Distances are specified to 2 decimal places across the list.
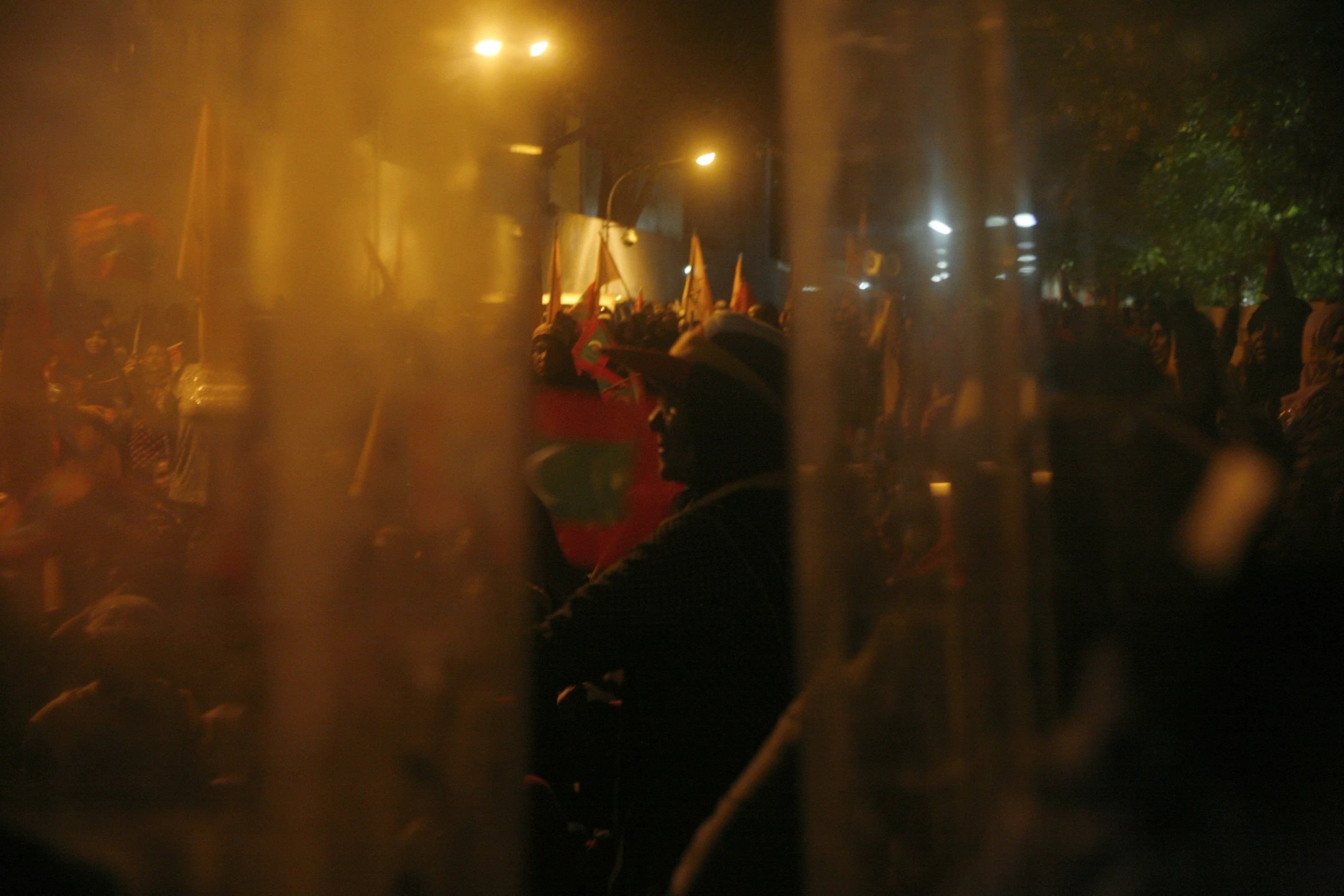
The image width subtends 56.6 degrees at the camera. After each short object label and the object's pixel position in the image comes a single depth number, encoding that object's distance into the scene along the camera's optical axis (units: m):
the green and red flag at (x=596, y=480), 3.26
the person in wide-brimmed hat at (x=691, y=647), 2.21
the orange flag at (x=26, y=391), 3.80
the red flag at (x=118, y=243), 4.70
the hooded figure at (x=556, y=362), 4.25
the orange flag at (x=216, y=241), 2.56
